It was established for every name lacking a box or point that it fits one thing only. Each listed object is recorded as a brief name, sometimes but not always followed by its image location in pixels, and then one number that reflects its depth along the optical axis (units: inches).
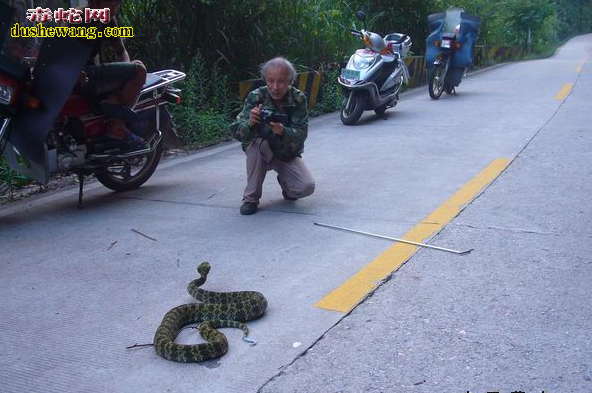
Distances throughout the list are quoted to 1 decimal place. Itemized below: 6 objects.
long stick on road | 196.8
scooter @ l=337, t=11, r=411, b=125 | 438.0
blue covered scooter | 561.0
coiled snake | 140.8
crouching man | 231.5
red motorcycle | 225.1
